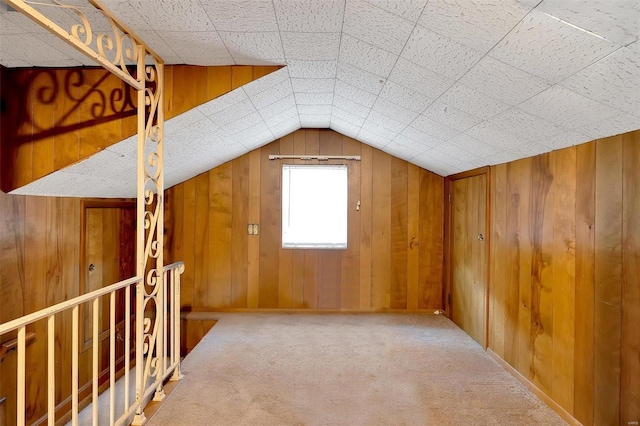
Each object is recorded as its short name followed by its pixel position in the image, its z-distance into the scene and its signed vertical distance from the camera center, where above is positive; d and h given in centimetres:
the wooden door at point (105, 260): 283 -37
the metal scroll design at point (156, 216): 197 +1
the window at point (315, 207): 393 +13
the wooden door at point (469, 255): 302 -33
